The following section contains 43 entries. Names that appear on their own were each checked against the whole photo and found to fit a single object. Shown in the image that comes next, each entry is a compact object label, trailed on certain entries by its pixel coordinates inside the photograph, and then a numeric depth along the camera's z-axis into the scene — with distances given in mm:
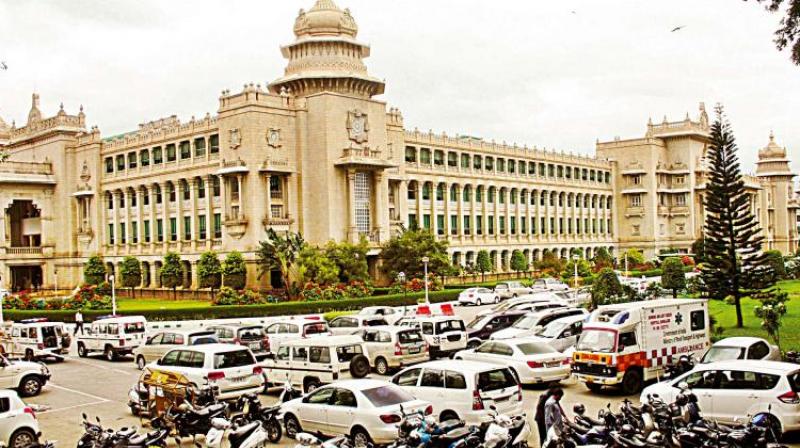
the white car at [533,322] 27031
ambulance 20109
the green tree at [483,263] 70194
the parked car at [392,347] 24609
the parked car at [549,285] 52000
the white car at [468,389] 15844
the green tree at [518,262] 75688
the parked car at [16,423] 15484
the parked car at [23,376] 22312
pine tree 34344
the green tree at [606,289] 35969
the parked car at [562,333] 25750
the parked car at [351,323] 30281
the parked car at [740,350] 19469
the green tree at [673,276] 43094
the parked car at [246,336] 26828
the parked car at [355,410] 14484
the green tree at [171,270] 58938
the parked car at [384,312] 34359
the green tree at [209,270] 54406
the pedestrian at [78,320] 38662
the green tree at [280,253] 50031
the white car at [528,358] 21188
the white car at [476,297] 48375
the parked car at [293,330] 27906
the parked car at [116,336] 29969
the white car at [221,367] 18859
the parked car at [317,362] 20453
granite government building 56000
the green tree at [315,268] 50125
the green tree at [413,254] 55312
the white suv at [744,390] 15023
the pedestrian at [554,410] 13744
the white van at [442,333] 26781
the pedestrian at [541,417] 14179
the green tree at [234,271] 52750
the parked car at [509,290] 50662
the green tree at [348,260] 52500
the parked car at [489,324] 29875
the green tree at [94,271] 66625
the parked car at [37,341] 30219
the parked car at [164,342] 26234
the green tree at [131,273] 63188
